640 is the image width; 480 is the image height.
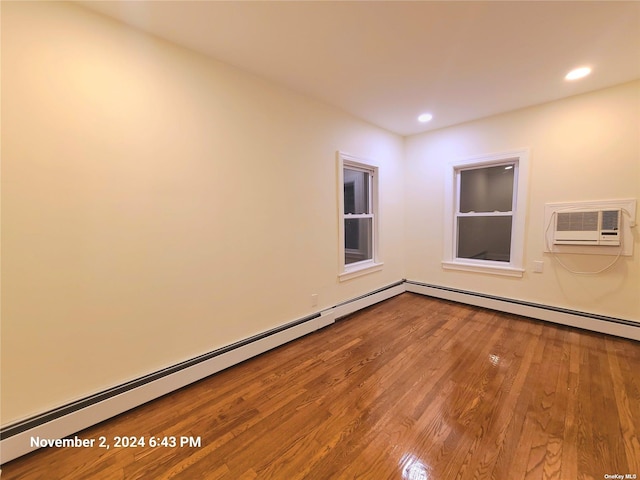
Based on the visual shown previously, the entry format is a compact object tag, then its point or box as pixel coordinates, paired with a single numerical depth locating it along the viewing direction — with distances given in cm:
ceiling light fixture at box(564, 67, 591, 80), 224
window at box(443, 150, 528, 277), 320
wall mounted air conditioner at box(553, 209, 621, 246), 256
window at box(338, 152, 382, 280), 341
